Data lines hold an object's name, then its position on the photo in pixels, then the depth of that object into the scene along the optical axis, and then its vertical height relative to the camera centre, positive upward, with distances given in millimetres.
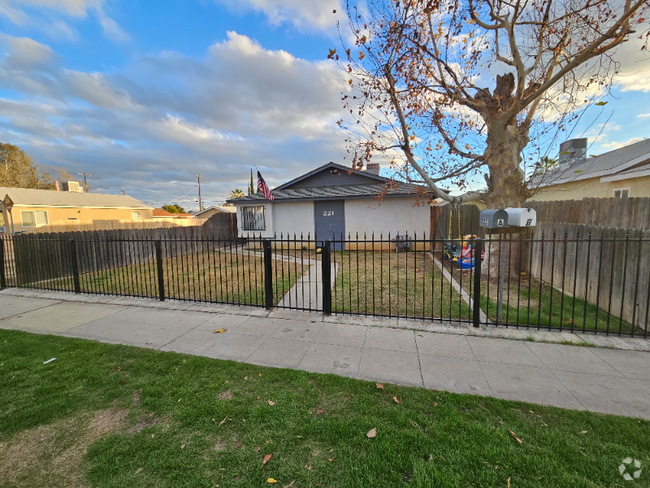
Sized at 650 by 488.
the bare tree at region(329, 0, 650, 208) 6398 +3204
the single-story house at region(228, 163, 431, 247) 13758 +492
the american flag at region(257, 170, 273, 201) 14559 +1675
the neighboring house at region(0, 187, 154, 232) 19875 +1355
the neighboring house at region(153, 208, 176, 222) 44866 +1443
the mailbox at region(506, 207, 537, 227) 4578 -53
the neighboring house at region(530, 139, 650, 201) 8750 +1335
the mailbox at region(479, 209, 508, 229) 4730 -81
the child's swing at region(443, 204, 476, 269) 9352 -1338
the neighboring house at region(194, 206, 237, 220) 30556 +935
